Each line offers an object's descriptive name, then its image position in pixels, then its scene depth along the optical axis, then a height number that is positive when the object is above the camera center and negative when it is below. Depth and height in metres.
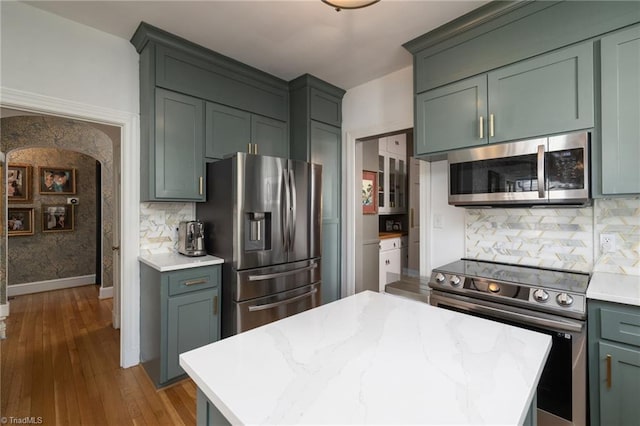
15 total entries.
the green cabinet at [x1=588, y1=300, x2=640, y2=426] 1.38 -0.72
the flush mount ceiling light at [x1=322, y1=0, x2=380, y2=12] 1.48 +1.05
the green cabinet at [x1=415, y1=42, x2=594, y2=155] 1.68 +0.70
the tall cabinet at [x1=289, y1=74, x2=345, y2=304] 3.13 +0.74
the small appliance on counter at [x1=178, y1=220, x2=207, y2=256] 2.51 -0.21
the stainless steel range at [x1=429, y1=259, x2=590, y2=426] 1.51 -0.56
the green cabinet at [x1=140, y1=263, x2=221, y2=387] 2.12 -0.76
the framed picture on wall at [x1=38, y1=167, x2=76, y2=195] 4.72 +0.55
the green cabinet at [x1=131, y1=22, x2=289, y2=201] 2.35 +0.89
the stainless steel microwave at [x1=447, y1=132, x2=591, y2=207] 1.68 +0.25
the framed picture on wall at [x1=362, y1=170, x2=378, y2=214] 4.02 +0.29
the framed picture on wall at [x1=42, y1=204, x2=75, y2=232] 4.74 -0.06
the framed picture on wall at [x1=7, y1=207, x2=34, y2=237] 4.44 -0.10
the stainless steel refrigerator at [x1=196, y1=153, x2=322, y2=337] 2.30 -0.17
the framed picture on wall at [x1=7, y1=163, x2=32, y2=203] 4.43 +0.48
